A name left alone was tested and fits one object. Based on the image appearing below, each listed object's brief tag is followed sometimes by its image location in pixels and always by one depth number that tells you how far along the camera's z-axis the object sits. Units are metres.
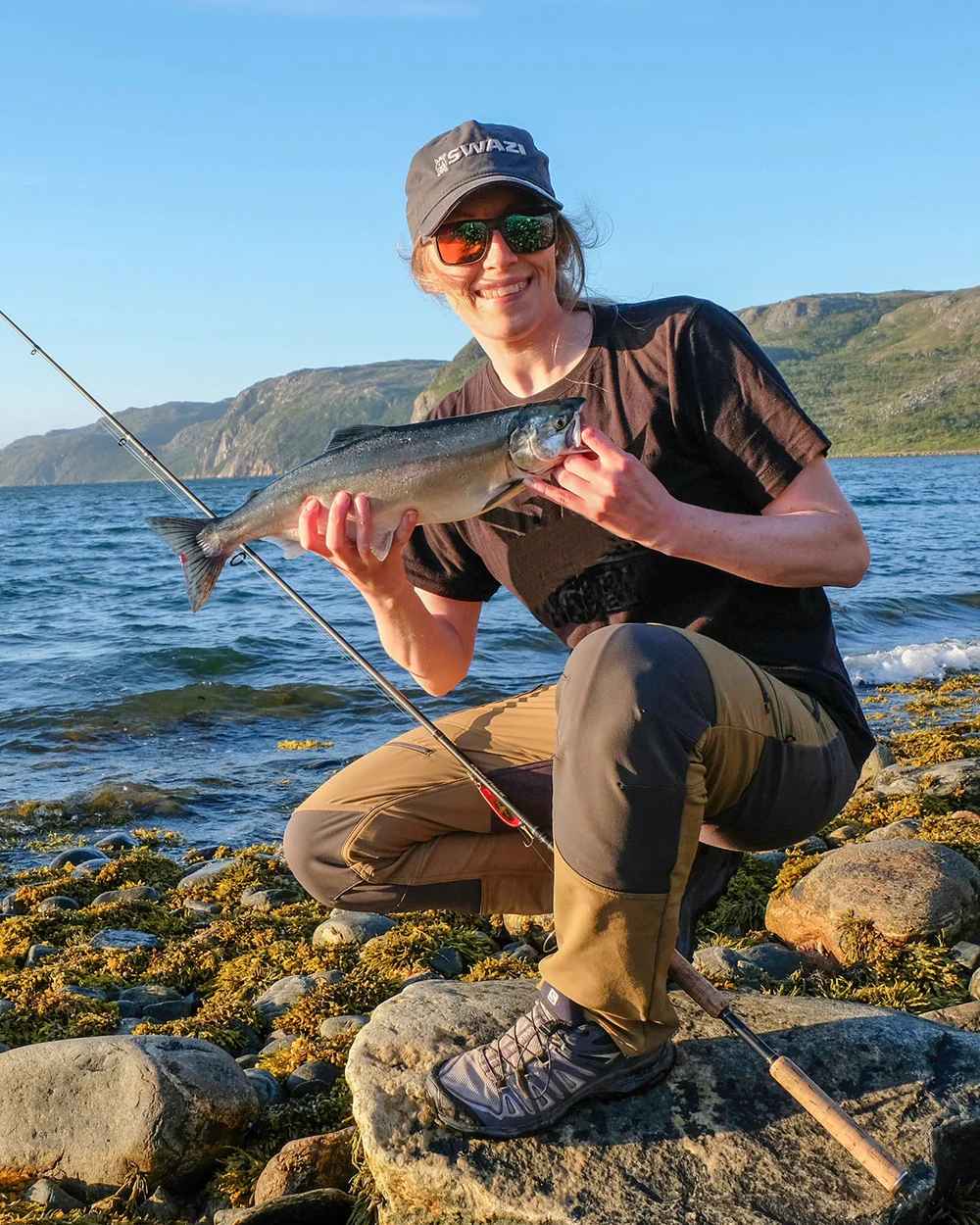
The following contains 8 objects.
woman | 3.02
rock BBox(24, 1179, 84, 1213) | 3.54
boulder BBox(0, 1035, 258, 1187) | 3.66
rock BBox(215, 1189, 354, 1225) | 3.34
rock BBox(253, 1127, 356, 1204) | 3.52
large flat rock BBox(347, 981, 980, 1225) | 2.97
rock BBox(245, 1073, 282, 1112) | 4.09
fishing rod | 2.91
